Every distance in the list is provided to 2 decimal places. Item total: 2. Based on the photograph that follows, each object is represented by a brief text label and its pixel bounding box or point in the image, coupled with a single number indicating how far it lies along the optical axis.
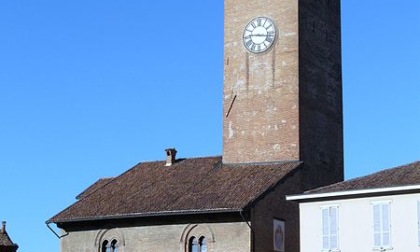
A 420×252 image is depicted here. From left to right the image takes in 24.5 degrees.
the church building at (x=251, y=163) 40.25
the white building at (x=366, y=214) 32.84
